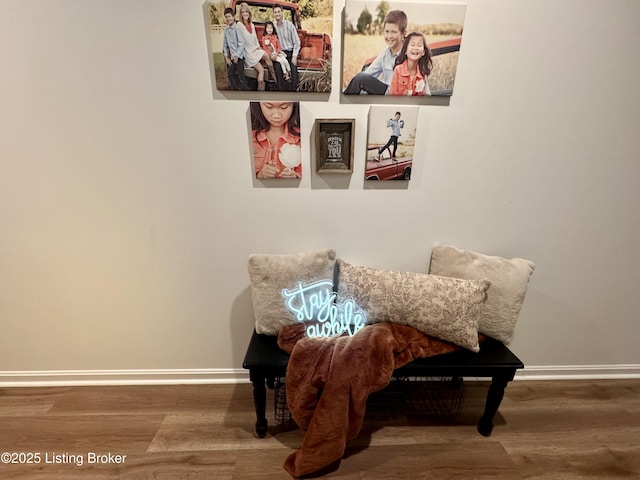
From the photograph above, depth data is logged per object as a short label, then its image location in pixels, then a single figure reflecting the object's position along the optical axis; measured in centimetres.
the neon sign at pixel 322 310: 130
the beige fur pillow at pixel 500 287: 132
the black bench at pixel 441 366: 120
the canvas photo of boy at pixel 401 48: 115
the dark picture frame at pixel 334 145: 128
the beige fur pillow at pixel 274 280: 132
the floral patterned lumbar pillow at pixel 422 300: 123
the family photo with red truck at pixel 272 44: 115
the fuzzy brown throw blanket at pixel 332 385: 111
